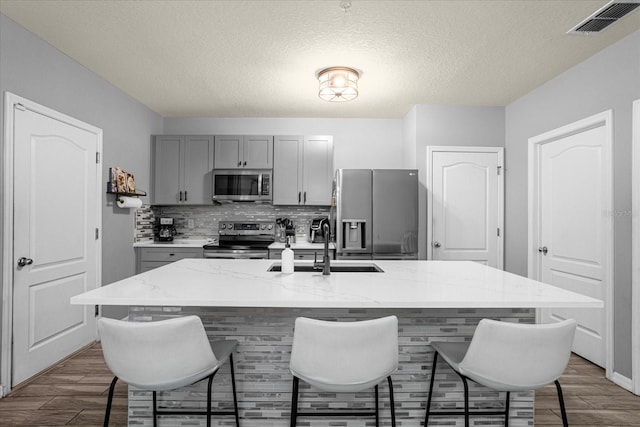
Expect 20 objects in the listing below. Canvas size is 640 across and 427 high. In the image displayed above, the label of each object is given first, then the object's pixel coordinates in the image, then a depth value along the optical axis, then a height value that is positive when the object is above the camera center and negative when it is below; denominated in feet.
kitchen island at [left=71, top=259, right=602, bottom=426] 6.09 -2.22
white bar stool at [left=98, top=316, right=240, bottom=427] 4.58 -1.79
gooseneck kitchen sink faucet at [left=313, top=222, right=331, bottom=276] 7.00 -0.85
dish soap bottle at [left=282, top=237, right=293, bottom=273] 7.02 -0.92
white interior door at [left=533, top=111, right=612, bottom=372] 9.47 -0.16
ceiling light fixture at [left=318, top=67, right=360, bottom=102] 10.35 +3.77
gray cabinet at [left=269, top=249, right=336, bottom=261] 13.85 -1.54
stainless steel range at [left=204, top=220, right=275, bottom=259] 15.38 -0.84
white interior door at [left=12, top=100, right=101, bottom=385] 8.36 -0.63
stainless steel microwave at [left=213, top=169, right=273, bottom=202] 14.70 +1.12
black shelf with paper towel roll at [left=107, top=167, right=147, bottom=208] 11.94 +0.84
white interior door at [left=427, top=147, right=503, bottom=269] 13.91 +0.43
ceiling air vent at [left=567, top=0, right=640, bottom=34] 7.20 +4.17
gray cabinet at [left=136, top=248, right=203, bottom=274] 13.78 -1.66
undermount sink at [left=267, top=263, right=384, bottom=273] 7.98 -1.21
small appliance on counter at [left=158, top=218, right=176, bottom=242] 15.15 -0.73
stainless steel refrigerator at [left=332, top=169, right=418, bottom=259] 12.99 +0.03
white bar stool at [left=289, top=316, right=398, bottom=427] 4.59 -1.79
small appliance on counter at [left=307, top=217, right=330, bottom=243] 15.14 -0.83
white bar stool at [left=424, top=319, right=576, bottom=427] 4.68 -1.83
